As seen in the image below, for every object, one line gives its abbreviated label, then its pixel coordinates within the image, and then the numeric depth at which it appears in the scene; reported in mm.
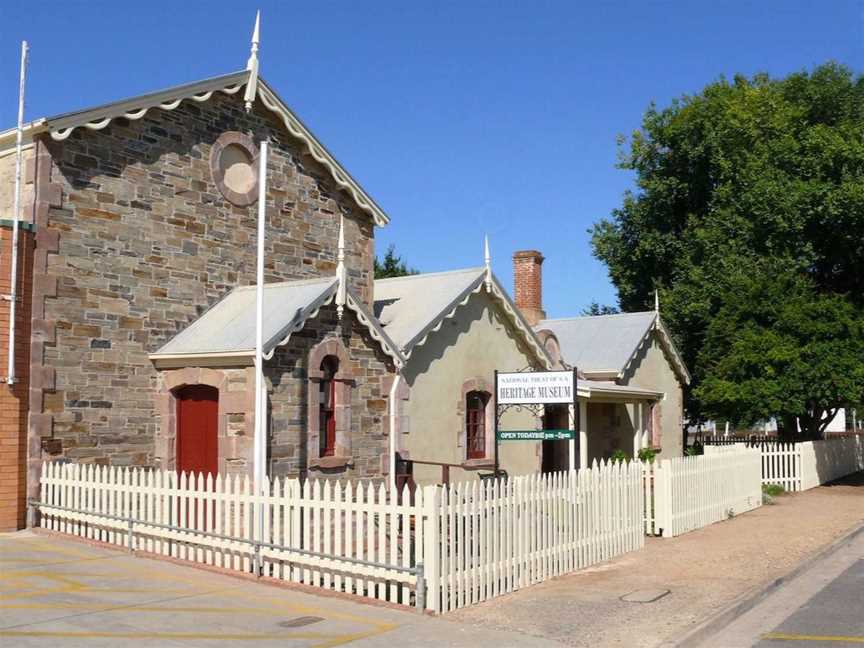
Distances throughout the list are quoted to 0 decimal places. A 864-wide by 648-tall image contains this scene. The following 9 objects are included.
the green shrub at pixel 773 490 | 23547
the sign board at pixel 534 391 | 14529
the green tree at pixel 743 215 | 27875
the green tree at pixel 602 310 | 41000
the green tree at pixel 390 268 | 47469
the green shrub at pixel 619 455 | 22656
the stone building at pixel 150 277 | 14070
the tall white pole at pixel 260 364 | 12055
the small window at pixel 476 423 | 19531
